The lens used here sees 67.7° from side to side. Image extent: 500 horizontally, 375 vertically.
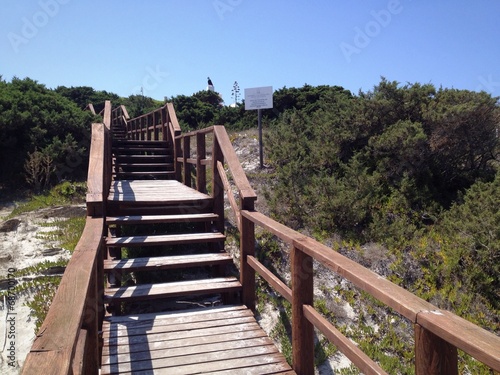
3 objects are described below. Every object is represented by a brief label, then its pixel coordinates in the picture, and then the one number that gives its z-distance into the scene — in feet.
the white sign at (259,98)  27.58
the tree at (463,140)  20.72
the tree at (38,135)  29.45
